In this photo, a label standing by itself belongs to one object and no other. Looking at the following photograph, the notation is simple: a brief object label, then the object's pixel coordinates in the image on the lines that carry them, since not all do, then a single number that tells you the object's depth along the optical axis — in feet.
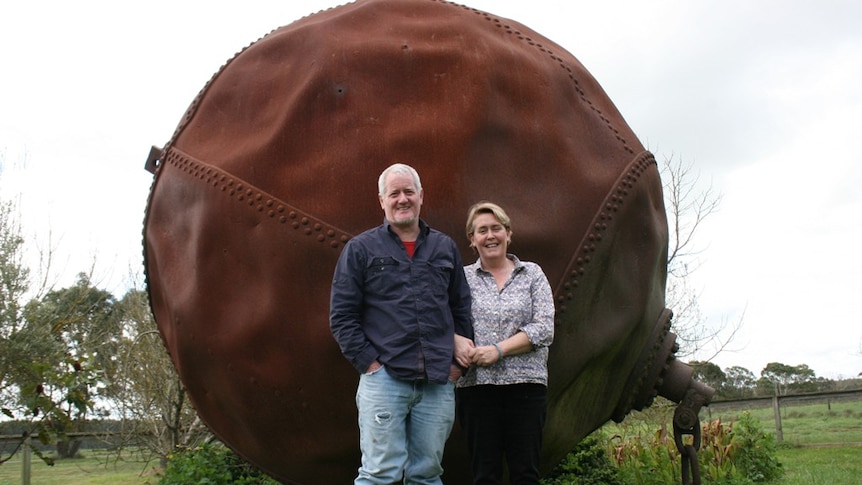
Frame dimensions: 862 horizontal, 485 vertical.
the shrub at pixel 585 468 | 25.53
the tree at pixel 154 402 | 37.17
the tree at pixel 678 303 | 49.52
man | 8.73
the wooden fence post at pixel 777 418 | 57.88
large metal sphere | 10.52
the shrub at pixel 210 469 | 24.57
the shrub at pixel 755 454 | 33.46
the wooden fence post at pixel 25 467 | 39.66
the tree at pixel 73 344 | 24.39
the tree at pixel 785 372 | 134.82
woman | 9.66
